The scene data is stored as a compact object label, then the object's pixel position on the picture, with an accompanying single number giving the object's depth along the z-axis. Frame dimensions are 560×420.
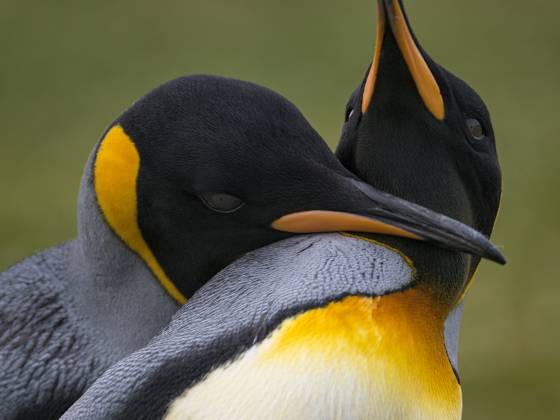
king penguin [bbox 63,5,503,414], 4.89
